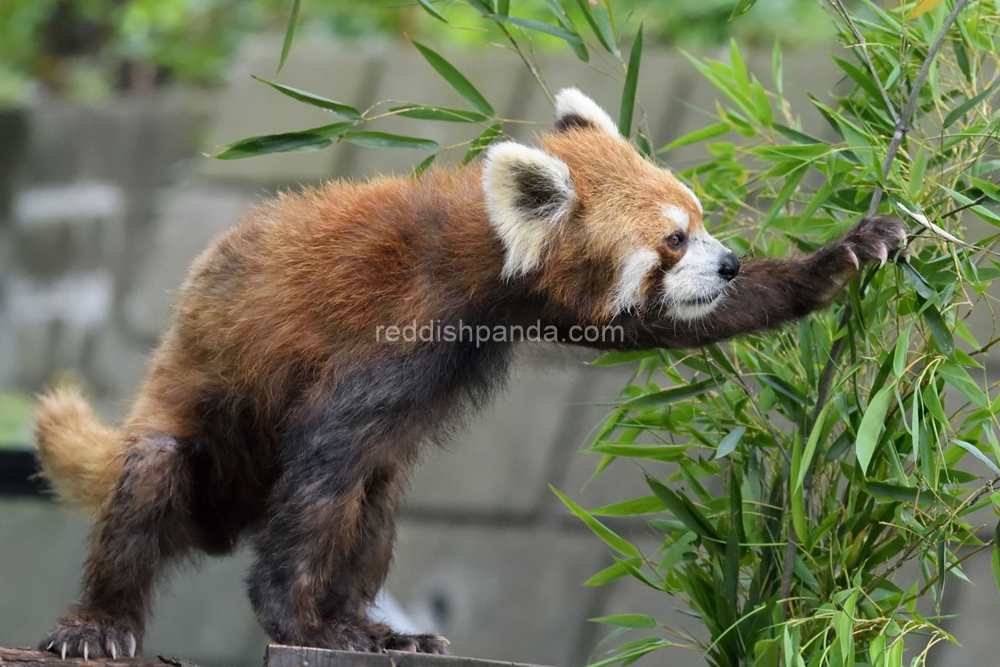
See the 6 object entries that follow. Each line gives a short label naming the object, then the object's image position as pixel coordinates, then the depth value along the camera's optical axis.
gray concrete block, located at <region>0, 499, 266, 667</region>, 11.27
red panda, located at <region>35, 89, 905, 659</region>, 5.61
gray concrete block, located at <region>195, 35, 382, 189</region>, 13.29
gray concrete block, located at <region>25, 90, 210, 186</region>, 16.47
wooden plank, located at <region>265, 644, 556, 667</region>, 4.94
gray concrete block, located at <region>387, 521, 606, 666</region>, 11.22
